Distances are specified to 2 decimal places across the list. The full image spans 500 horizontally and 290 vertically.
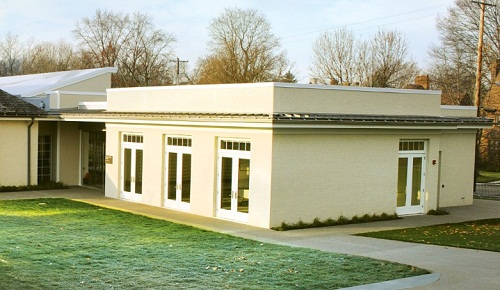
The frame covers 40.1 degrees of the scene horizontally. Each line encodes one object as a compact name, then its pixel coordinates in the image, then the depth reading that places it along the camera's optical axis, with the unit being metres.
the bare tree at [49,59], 78.88
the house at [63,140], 28.58
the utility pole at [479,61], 35.04
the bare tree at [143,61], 76.38
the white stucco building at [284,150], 19.34
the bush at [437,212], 23.60
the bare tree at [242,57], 63.00
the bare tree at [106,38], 78.56
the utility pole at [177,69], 70.72
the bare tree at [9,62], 89.12
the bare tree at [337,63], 56.66
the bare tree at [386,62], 55.97
